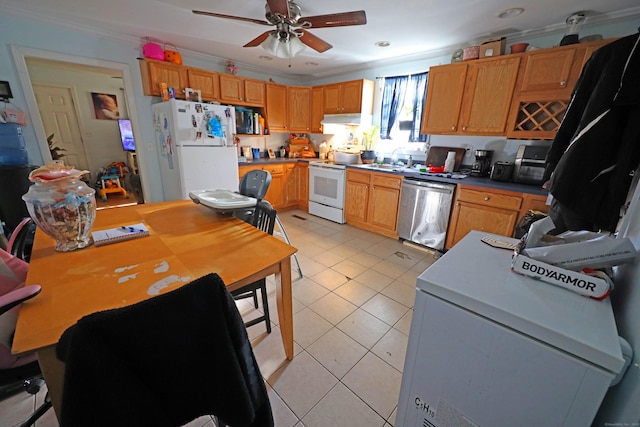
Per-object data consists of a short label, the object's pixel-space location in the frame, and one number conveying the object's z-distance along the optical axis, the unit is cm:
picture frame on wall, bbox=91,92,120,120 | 511
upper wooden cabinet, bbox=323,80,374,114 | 386
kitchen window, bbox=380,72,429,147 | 353
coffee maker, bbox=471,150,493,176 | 289
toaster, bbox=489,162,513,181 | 265
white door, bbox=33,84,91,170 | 463
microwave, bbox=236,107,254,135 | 400
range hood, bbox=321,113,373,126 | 393
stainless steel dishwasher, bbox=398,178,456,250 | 282
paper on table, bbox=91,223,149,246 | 127
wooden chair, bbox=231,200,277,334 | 155
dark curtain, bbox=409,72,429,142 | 345
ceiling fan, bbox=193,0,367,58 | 181
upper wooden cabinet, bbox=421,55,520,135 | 258
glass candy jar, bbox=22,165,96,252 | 110
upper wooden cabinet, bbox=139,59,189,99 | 312
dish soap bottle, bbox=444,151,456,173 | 307
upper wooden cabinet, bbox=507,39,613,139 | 221
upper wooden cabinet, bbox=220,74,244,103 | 369
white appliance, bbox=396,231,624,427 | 60
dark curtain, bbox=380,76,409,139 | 368
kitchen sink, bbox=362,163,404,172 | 338
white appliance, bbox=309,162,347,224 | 385
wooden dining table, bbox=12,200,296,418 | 75
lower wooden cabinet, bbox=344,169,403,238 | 331
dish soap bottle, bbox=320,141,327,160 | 459
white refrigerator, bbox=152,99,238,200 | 300
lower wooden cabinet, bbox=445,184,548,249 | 234
